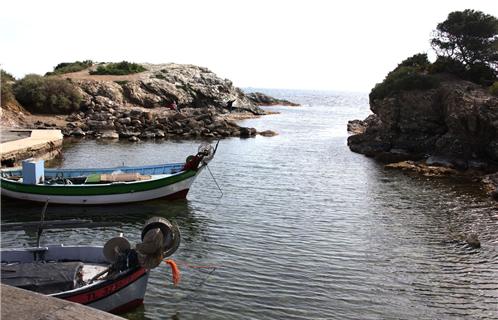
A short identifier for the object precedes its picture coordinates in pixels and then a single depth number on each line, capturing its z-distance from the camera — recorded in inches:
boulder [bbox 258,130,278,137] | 2411.8
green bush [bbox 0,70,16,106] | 2127.0
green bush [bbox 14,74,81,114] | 2340.1
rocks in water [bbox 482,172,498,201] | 1158.6
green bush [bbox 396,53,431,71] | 2278.7
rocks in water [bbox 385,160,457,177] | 1466.5
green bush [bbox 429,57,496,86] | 1886.1
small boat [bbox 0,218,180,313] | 478.3
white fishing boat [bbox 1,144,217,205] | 968.3
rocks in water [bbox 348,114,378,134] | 2780.5
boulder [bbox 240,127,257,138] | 2317.9
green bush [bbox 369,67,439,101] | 1868.8
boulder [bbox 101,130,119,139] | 2074.3
